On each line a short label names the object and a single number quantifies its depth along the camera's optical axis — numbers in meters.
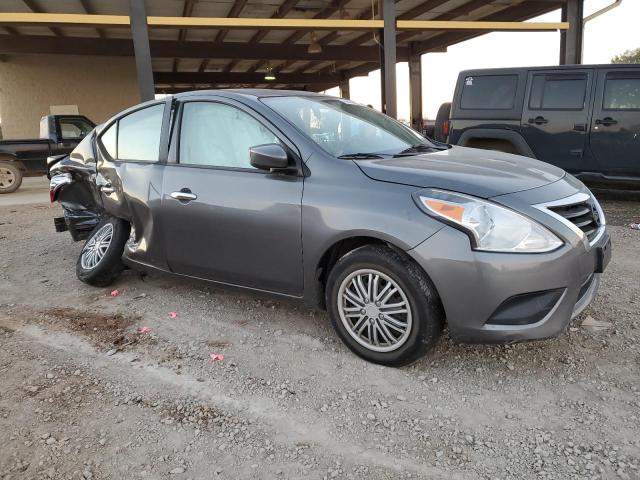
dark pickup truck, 11.50
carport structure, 9.62
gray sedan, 2.55
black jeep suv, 6.66
